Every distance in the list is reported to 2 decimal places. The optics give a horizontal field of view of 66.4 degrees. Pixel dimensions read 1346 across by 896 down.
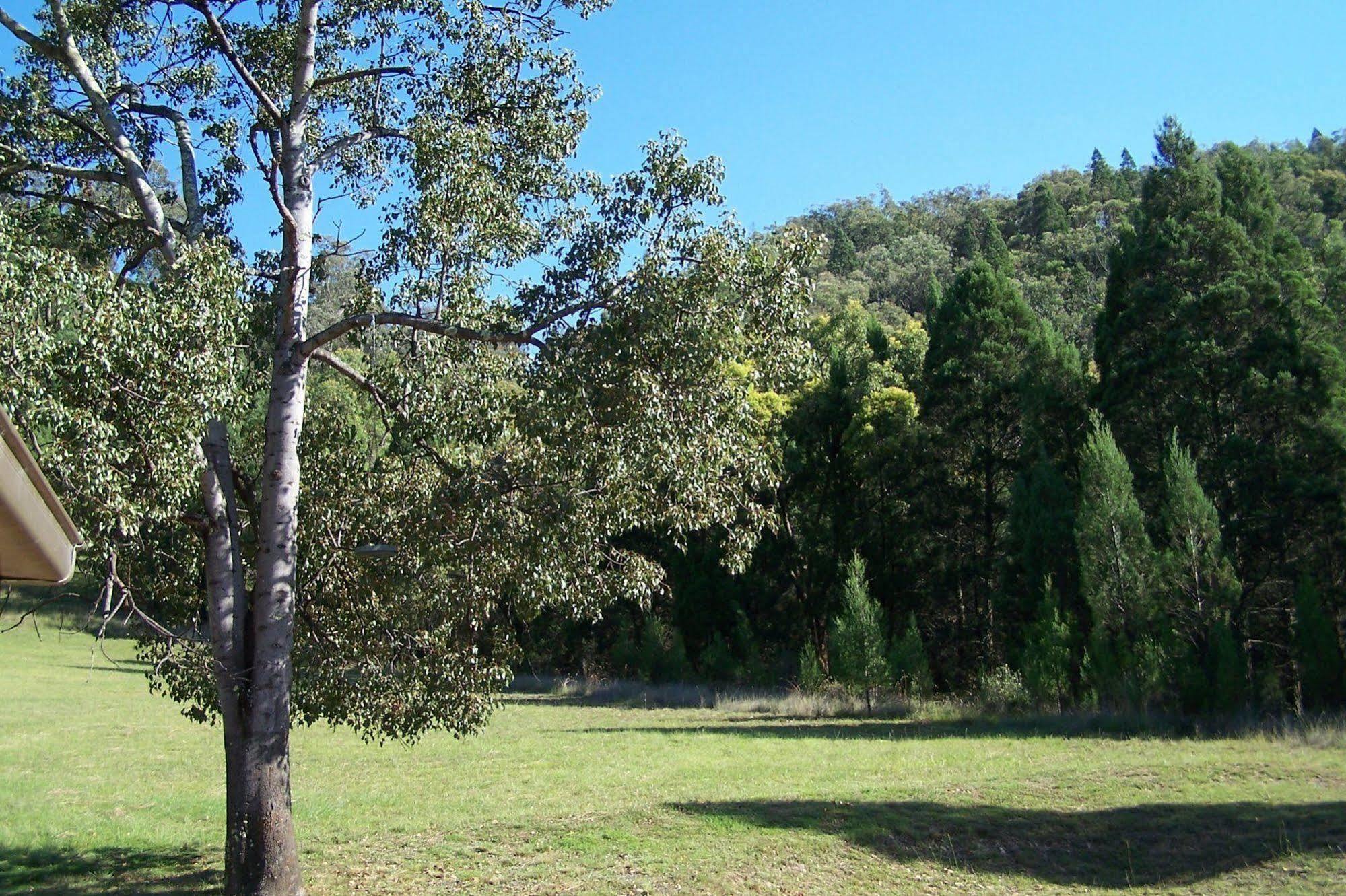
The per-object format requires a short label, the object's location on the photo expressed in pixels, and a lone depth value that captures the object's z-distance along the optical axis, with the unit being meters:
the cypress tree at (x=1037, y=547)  24.03
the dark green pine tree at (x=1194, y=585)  18.86
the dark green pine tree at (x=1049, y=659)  21.42
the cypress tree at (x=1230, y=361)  20.91
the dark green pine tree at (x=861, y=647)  25.12
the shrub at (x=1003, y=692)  22.05
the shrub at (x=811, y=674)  27.12
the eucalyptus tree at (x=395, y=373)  7.08
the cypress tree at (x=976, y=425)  29.20
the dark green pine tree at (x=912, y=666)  25.30
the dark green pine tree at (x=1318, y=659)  18.14
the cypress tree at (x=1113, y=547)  20.36
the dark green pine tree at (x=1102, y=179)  68.56
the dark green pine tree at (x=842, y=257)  69.12
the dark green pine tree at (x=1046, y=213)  63.88
